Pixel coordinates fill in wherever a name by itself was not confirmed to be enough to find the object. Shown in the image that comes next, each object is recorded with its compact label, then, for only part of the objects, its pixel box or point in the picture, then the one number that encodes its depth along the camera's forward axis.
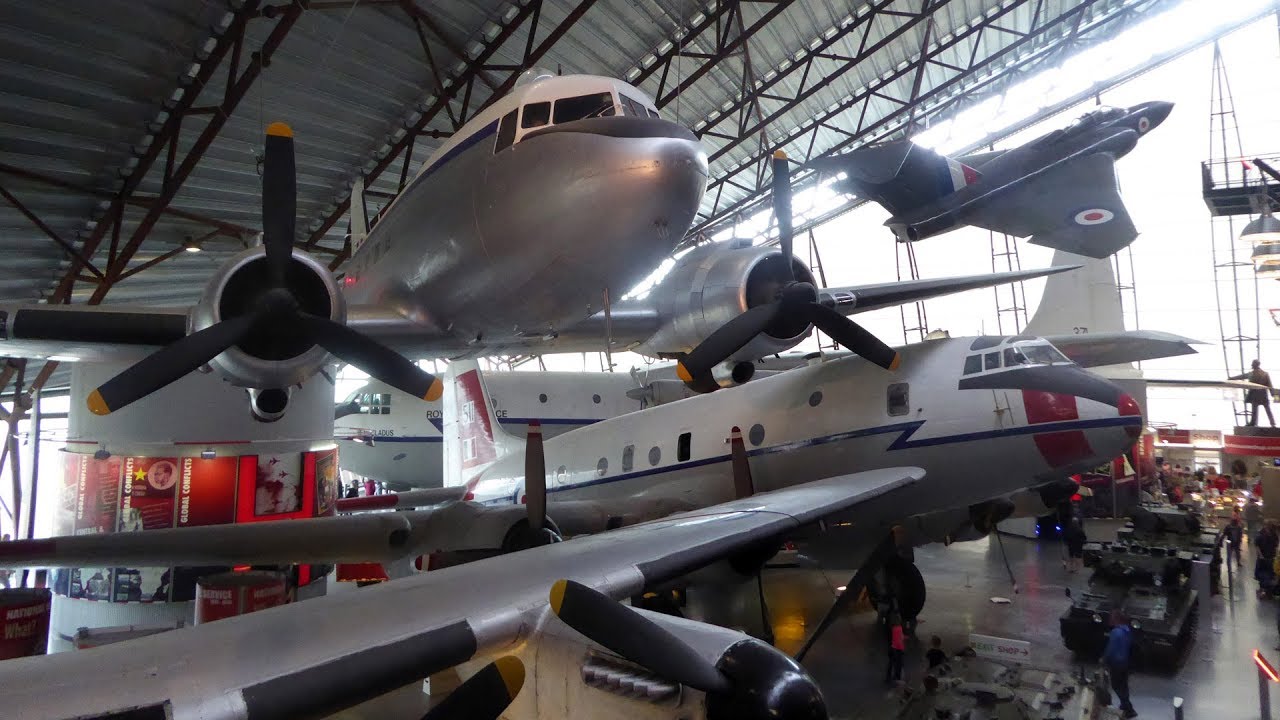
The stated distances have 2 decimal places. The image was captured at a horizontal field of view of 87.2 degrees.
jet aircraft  15.29
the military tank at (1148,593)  9.05
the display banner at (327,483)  10.20
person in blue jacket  7.56
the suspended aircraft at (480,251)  5.34
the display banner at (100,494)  8.98
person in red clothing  8.64
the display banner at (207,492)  9.16
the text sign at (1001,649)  6.70
